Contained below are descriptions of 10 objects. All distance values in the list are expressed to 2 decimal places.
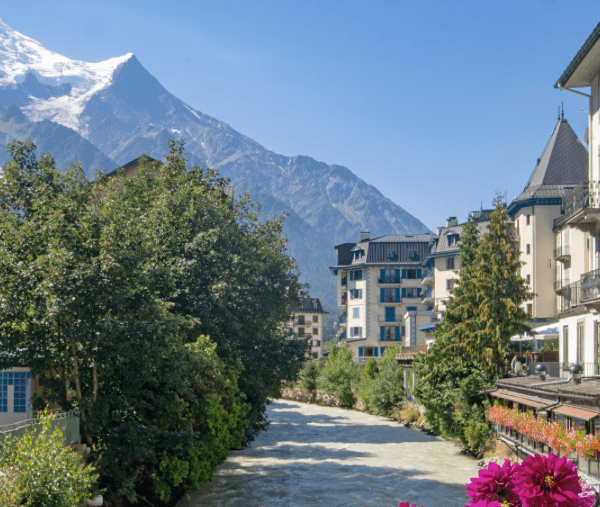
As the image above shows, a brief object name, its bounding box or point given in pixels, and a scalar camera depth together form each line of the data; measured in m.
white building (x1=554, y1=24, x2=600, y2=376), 31.06
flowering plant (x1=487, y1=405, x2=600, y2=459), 22.43
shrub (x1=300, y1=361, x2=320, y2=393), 90.38
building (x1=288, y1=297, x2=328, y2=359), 154.62
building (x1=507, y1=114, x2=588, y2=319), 60.06
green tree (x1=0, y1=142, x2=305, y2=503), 20.36
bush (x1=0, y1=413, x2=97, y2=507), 15.32
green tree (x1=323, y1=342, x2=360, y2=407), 81.06
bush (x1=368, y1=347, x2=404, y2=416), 66.62
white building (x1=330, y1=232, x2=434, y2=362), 106.00
